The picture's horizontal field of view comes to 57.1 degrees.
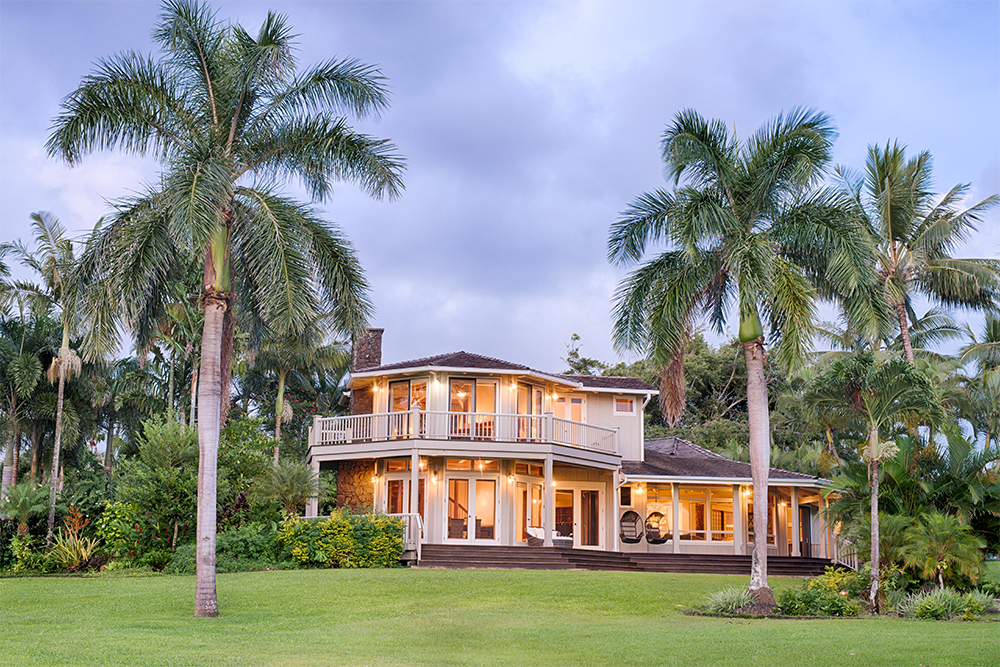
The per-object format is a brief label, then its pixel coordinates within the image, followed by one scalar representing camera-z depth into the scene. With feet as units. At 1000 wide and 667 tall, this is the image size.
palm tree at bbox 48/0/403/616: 46.24
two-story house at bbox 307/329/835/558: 85.51
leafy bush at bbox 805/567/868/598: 52.60
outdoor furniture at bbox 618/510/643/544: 94.02
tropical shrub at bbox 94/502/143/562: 68.28
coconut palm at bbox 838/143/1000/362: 86.89
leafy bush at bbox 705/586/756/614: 50.88
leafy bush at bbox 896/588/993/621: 47.26
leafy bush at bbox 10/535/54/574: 68.74
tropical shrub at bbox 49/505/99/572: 68.64
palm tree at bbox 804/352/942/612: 51.52
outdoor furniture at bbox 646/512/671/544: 94.48
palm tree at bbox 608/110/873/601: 53.98
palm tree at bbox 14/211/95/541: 81.66
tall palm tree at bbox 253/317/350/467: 119.65
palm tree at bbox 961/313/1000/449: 85.56
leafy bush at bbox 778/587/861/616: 49.98
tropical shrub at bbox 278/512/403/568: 71.00
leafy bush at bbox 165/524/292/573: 66.23
